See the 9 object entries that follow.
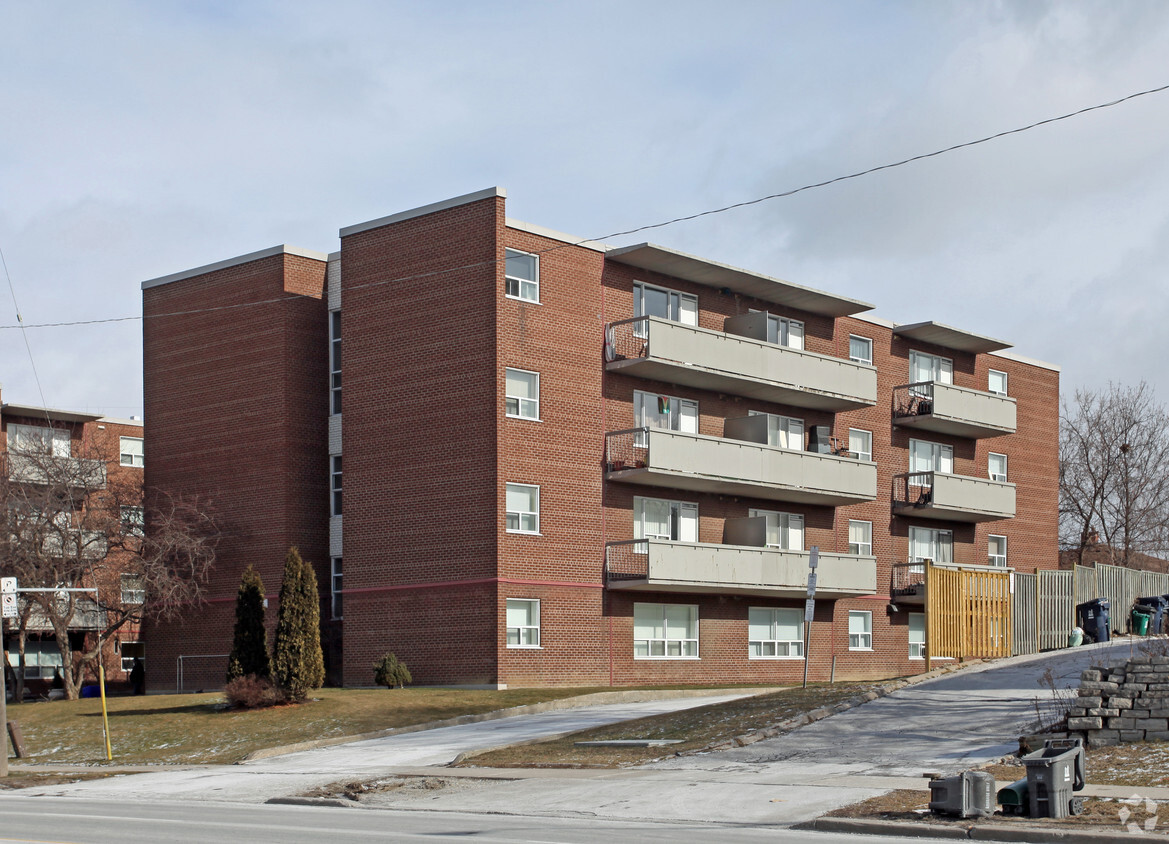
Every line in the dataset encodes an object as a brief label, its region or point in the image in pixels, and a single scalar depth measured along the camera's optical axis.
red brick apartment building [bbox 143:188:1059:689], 38.56
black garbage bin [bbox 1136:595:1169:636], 40.91
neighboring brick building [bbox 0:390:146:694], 43.00
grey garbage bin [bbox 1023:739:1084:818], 14.88
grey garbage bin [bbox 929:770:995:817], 14.90
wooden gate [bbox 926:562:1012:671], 32.41
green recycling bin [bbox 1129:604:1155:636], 40.30
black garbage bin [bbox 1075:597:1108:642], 37.50
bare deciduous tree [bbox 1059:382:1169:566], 71.94
